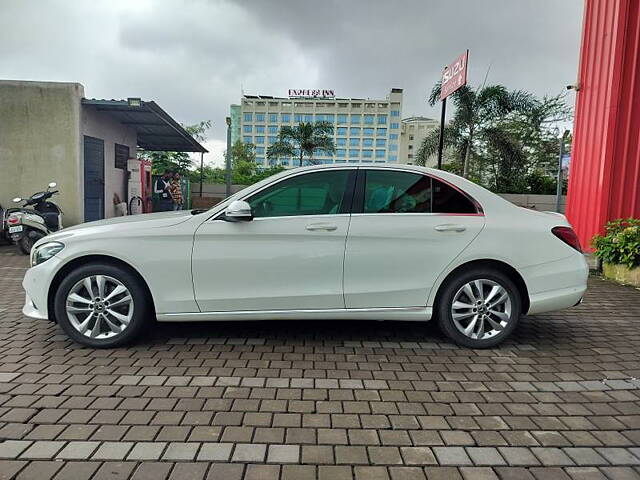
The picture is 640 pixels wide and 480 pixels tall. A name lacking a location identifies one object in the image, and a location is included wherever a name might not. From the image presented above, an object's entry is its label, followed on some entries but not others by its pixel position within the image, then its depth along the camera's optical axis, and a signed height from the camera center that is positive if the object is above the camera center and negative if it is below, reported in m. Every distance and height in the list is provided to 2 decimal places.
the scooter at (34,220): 8.82 -0.62
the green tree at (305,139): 27.33 +3.73
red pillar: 7.82 +1.75
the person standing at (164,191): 14.23 +0.09
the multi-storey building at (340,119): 129.38 +23.49
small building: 10.27 +1.15
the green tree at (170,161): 25.35 +1.92
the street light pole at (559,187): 13.64 +0.73
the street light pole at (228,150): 14.13 +1.46
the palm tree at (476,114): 18.70 +3.84
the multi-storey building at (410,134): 138.75 +21.44
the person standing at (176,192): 14.36 +0.08
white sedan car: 3.78 -0.51
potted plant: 7.02 -0.60
